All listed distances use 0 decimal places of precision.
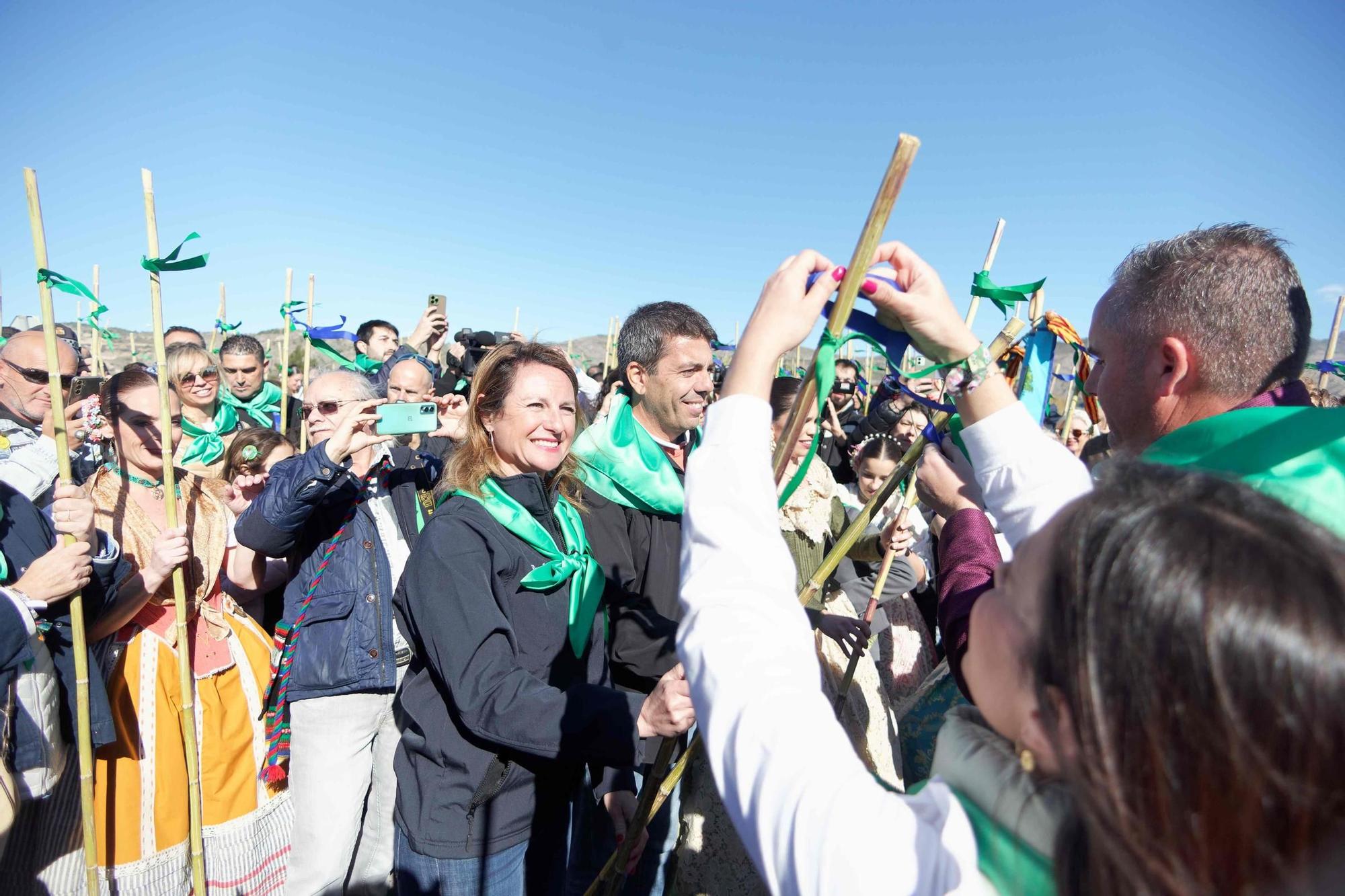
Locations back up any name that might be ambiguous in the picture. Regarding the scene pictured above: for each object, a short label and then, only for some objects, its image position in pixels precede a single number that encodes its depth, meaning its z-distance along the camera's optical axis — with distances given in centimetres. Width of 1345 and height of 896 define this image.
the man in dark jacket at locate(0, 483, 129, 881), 226
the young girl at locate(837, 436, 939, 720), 346
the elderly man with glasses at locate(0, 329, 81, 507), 315
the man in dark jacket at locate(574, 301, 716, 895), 250
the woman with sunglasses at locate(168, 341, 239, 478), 442
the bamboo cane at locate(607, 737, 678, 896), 161
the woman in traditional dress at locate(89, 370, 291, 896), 262
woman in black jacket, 165
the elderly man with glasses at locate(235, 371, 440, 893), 267
